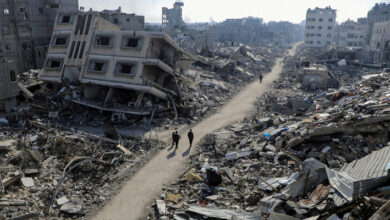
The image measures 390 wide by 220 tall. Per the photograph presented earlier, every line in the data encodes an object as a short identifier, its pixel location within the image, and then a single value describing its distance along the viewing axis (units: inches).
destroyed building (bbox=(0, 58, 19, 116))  948.6
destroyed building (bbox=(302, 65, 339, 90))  1524.4
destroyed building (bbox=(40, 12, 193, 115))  1032.8
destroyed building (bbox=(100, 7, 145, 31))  1662.5
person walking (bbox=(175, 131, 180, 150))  778.8
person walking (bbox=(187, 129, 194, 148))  768.6
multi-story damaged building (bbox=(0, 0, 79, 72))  1515.7
